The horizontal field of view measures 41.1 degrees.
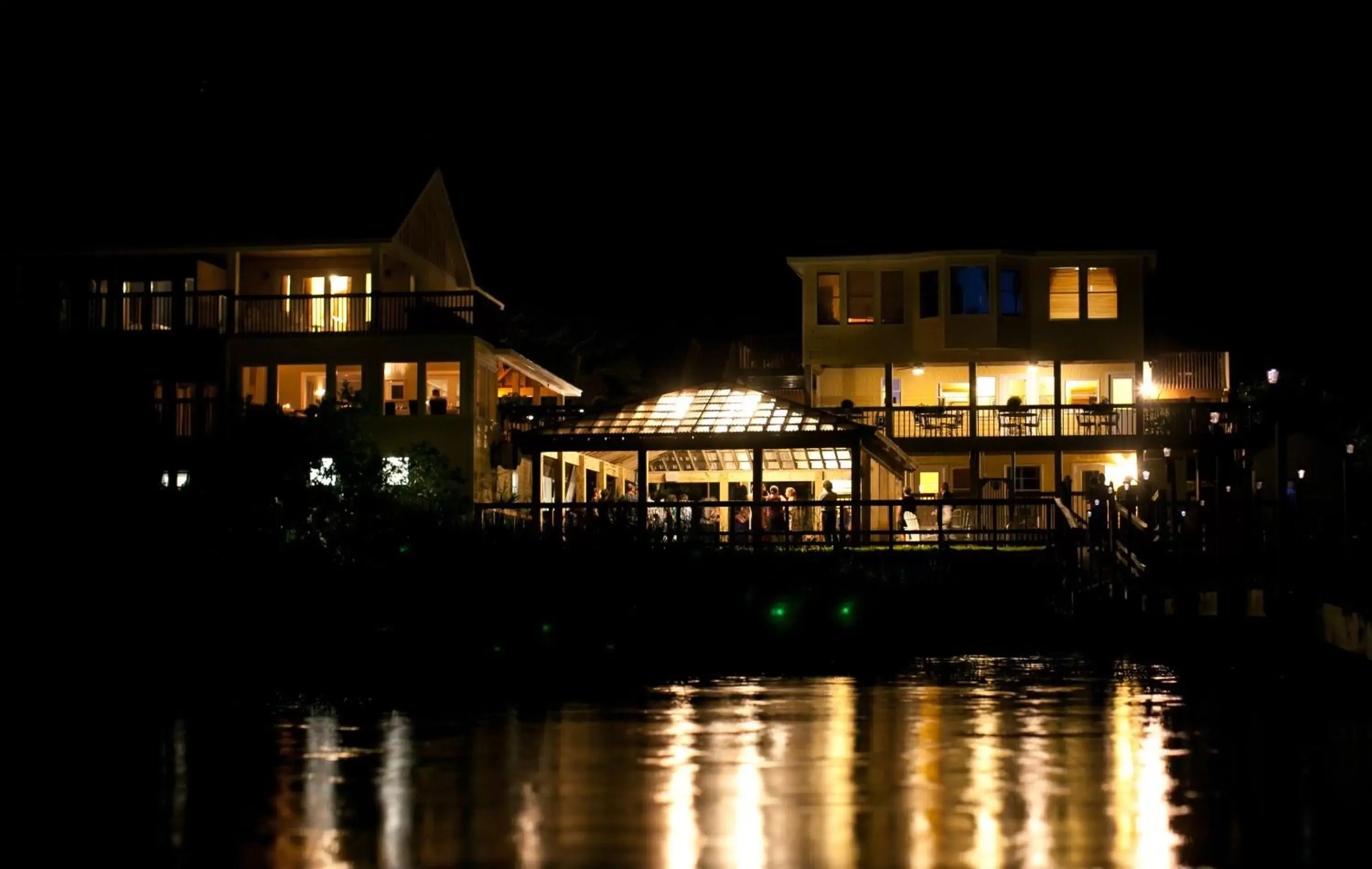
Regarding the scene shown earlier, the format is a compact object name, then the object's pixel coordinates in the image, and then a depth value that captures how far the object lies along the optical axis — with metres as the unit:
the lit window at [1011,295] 49.28
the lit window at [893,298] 50.12
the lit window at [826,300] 50.69
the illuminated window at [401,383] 47.53
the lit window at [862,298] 50.41
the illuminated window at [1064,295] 49.84
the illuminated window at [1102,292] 49.78
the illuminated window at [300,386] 47.41
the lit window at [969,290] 49.25
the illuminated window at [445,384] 47.22
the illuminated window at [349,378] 46.97
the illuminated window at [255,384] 47.25
